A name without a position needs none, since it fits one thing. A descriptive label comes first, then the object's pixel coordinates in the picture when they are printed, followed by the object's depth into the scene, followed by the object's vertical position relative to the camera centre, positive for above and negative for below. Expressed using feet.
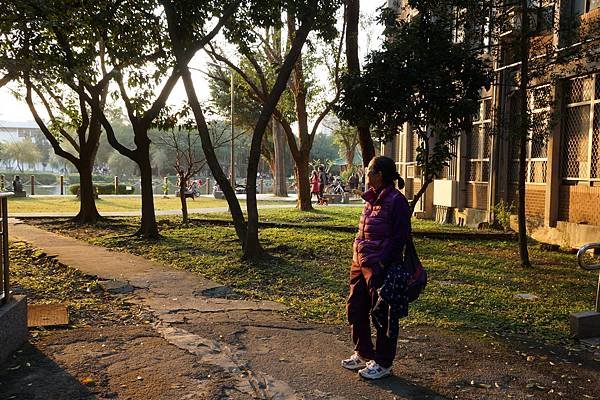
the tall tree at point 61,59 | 30.01 +8.53
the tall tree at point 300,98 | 64.49 +10.36
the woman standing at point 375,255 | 12.88 -1.68
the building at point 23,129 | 319.57 +31.61
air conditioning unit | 52.44 -0.68
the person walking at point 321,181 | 92.47 +0.60
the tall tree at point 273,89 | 29.86 +5.83
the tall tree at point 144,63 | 34.50 +8.34
